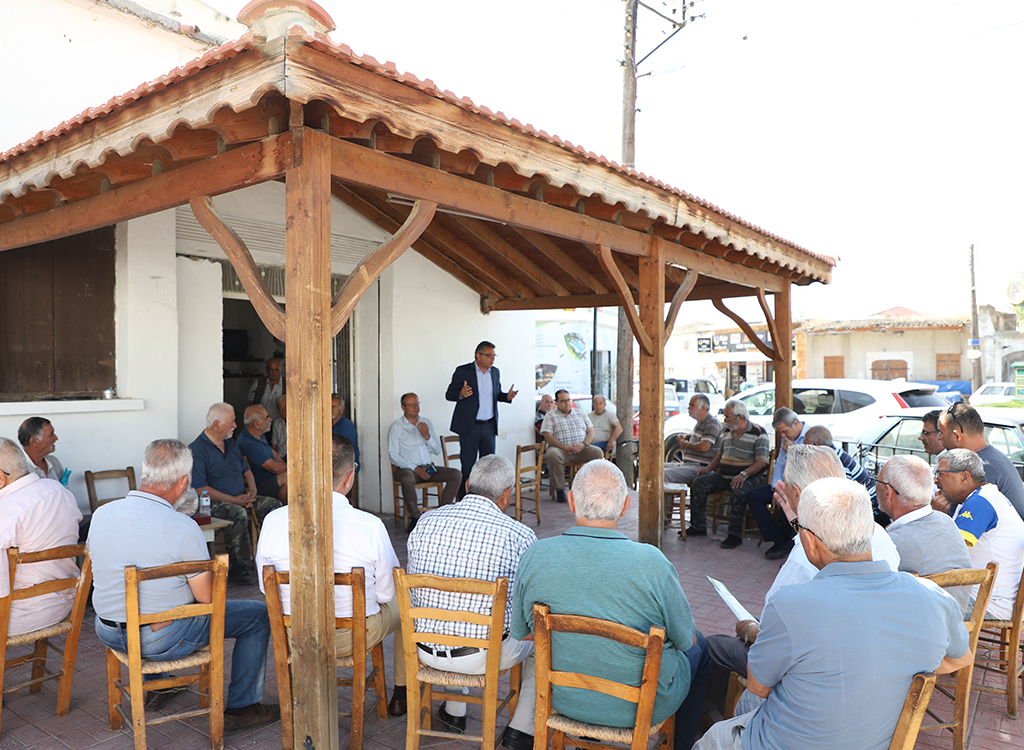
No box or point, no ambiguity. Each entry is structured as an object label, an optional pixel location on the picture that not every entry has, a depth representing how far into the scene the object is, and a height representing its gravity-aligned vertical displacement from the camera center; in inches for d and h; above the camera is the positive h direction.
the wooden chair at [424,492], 264.5 -45.6
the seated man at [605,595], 87.2 -27.9
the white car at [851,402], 382.0 -16.2
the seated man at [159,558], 107.3 -27.9
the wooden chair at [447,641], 95.6 -37.6
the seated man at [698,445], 284.0 -29.4
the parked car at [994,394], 851.4 -28.2
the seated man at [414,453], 263.6 -29.4
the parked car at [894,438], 293.0 -28.4
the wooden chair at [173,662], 100.7 -43.5
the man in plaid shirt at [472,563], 104.6 -28.8
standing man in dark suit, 283.1 -12.1
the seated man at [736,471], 251.9 -36.3
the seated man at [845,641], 70.9 -27.6
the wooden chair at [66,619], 114.0 -39.8
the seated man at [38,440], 174.1 -15.4
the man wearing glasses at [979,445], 152.9 -16.6
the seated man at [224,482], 201.0 -30.7
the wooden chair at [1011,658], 122.3 -50.6
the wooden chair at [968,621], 102.3 -36.3
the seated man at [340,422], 244.4 -16.5
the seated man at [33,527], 119.6 -26.0
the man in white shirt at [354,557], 113.9 -29.7
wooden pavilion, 98.8 +38.9
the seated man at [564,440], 321.4 -30.1
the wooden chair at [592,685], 81.4 -37.7
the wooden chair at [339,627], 103.3 -40.1
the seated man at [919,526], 110.8 -24.8
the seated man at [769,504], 235.3 -44.9
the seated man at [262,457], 226.4 -26.1
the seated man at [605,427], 343.9 -25.9
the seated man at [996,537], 127.0 -30.1
